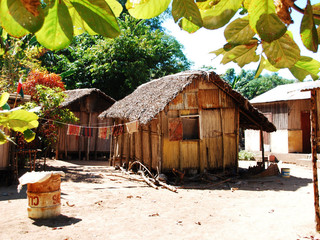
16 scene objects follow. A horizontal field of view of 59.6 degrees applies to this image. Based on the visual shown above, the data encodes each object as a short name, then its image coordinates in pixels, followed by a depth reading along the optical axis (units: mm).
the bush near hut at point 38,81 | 13188
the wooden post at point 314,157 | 4934
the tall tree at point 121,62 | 18109
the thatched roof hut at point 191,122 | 9758
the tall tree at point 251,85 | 25266
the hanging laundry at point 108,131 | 13582
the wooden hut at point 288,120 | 15656
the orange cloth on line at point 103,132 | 13721
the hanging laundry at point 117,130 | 13188
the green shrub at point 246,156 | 16734
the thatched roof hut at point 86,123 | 16328
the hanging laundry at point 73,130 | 12866
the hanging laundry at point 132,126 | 10289
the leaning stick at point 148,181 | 9050
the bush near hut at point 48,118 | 10883
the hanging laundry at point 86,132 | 14548
